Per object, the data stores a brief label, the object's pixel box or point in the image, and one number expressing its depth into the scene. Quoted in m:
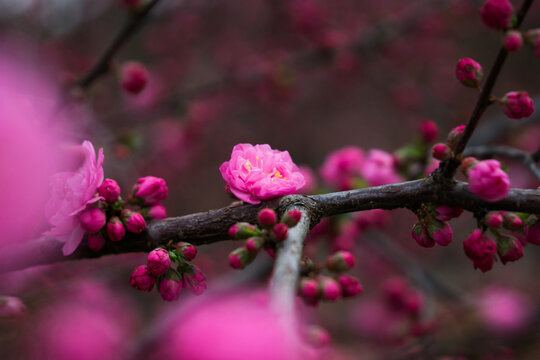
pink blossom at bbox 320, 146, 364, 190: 0.80
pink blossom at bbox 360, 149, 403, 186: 0.73
